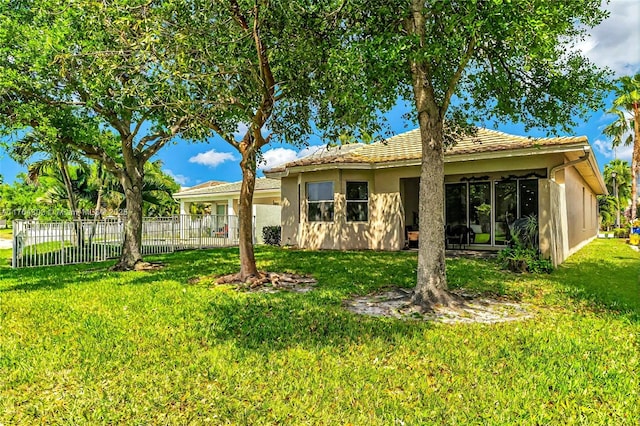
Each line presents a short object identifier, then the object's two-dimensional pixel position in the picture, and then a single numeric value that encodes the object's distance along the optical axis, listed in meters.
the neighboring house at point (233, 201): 19.80
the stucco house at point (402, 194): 13.94
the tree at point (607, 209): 44.32
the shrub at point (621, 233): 25.41
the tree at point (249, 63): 7.01
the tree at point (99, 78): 6.80
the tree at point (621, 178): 48.72
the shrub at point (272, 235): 19.36
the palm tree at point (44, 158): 10.62
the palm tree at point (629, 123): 23.16
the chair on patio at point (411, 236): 15.29
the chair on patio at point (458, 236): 15.75
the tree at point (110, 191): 21.02
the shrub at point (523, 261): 10.22
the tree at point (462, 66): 5.32
